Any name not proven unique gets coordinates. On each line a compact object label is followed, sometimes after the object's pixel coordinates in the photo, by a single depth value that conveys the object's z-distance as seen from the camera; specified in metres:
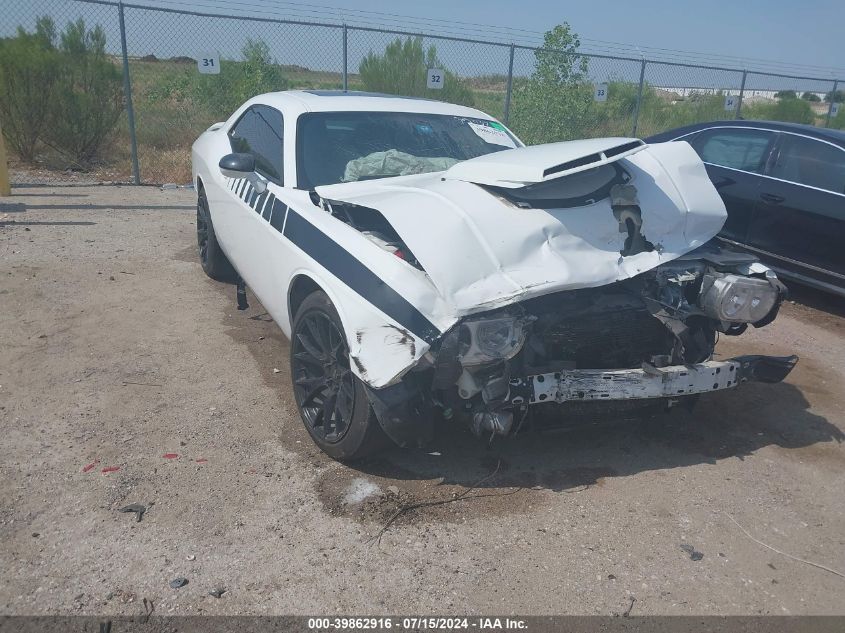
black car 5.71
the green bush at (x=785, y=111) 19.12
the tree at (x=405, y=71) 13.30
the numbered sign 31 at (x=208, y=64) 9.95
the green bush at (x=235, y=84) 12.70
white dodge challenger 2.88
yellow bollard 8.75
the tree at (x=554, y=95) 12.37
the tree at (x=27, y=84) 10.32
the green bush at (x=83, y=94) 10.65
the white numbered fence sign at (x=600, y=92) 12.37
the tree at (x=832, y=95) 16.83
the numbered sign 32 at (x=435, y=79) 11.55
